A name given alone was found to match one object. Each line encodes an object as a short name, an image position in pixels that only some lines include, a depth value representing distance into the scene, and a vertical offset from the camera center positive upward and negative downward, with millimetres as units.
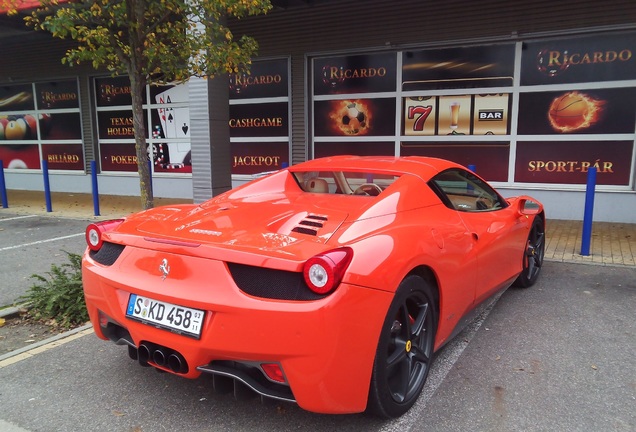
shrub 4195 -1454
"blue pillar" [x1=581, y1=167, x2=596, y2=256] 5901 -941
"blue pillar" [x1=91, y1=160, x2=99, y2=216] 9711 -1132
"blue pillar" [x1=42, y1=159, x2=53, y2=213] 9992 -1095
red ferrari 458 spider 2162 -747
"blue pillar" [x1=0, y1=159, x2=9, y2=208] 11078 -1281
